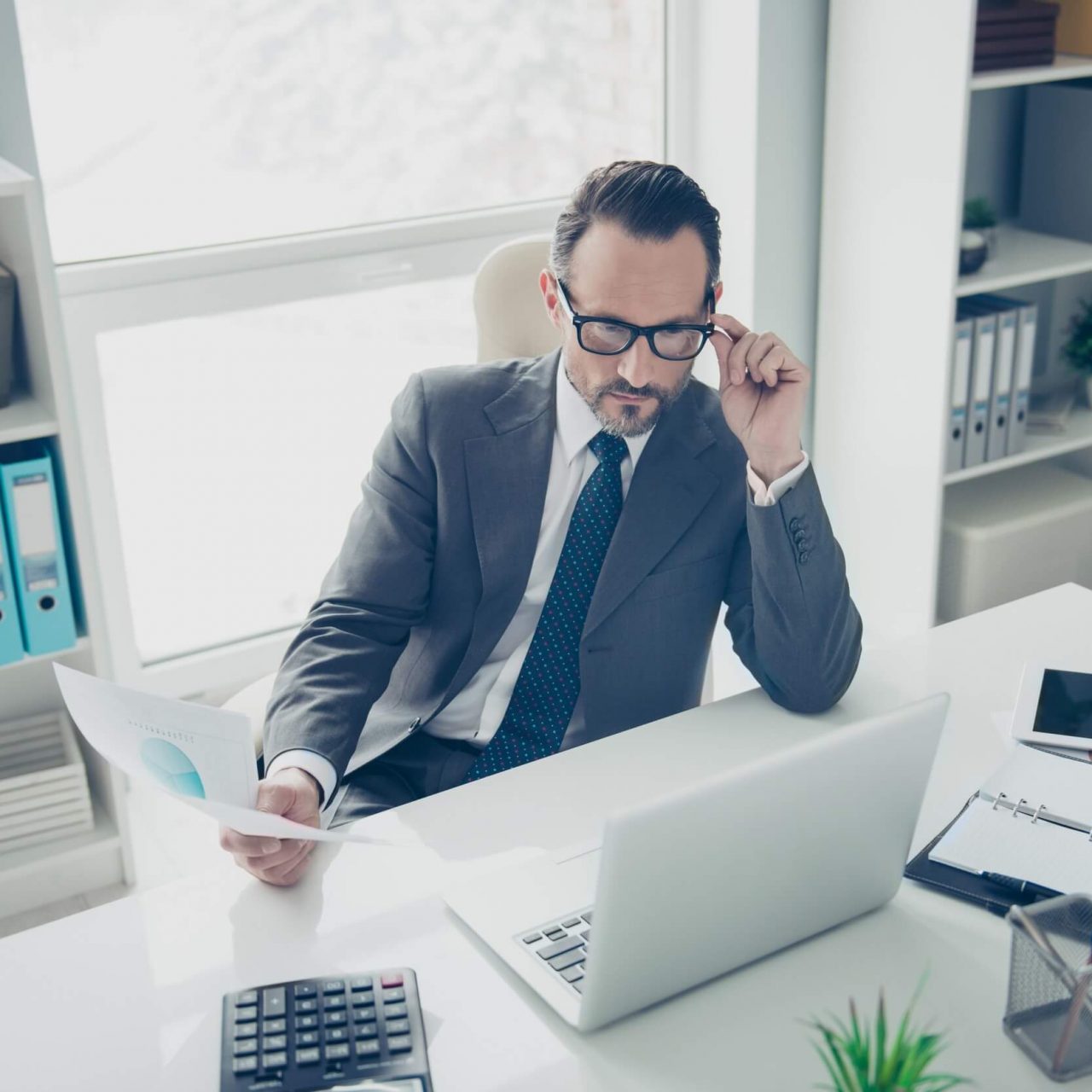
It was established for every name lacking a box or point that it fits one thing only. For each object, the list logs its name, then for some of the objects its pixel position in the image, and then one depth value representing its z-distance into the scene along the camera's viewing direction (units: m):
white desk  1.03
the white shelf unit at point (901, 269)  2.66
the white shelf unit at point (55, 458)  2.13
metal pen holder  1.01
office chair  1.96
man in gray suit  1.58
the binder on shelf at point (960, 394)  2.85
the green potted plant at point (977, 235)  2.81
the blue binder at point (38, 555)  2.18
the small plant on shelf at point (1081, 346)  3.12
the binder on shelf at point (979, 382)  2.88
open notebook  1.23
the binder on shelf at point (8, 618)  2.22
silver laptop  1.00
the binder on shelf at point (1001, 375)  2.92
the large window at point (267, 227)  2.60
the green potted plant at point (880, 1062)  0.83
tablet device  1.47
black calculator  1.01
